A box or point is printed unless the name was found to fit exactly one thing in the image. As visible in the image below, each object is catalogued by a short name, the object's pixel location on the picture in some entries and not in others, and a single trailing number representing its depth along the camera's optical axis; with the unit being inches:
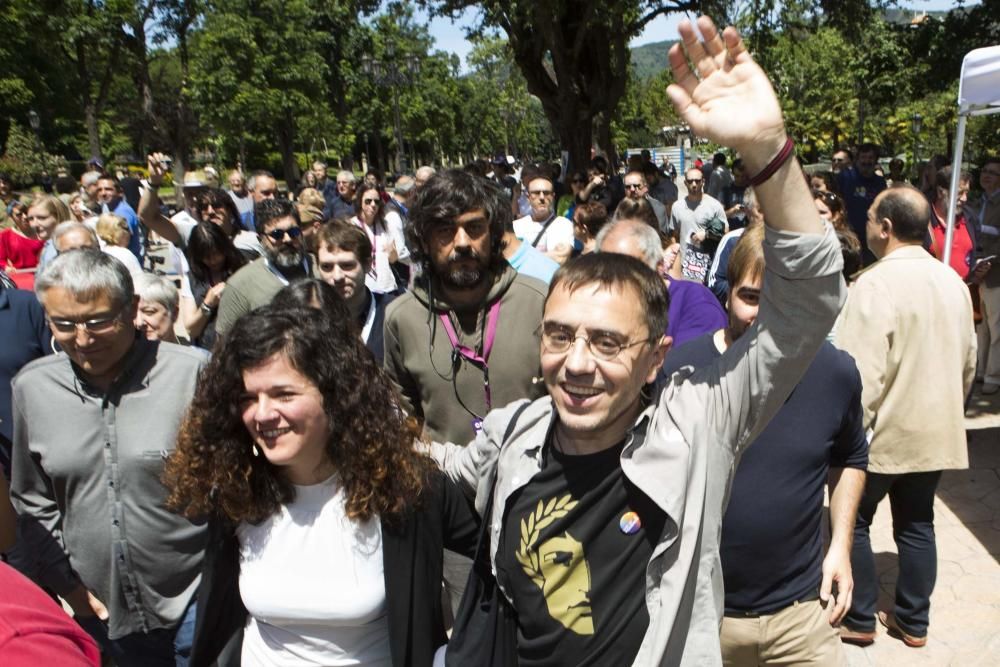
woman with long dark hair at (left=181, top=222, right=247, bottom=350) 175.3
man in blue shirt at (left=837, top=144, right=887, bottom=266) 329.1
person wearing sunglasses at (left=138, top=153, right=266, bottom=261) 210.7
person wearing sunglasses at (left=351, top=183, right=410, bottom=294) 235.5
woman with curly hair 75.4
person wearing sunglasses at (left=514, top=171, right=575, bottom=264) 241.4
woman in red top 247.3
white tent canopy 188.2
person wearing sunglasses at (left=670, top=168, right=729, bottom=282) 255.3
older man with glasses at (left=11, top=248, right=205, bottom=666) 92.6
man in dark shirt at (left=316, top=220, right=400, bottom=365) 137.7
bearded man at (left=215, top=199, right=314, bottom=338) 149.3
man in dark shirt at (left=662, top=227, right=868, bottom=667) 83.7
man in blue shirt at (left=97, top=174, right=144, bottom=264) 335.9
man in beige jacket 121.1
